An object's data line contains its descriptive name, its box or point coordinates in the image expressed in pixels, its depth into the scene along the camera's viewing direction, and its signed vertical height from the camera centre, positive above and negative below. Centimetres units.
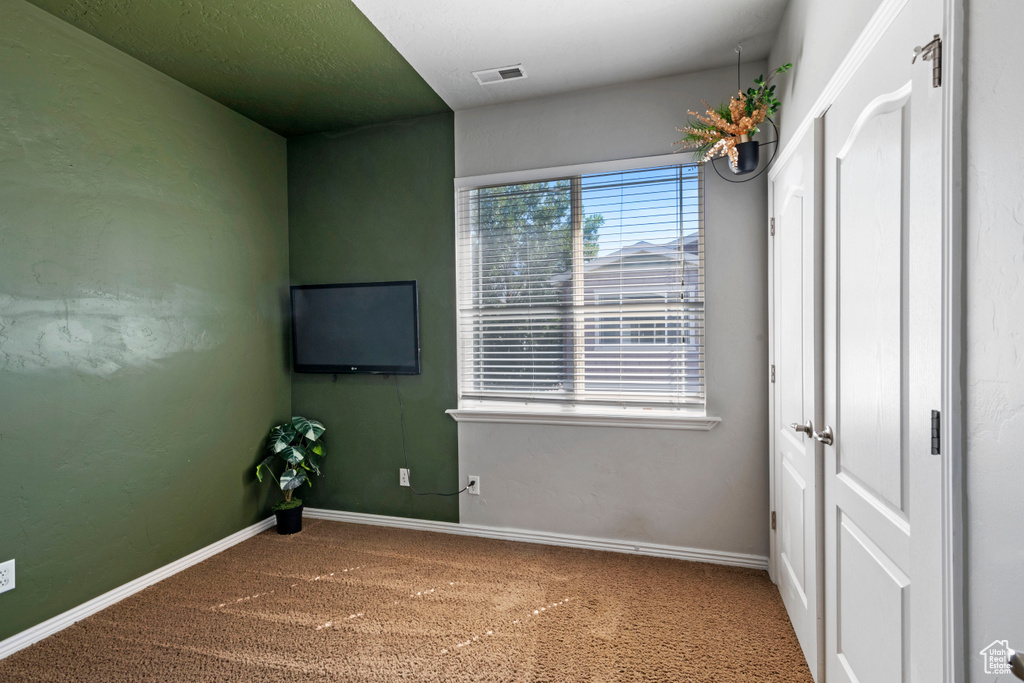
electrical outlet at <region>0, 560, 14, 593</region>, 204 -94
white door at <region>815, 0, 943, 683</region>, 100 -8
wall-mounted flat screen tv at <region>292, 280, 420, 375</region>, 328 +6
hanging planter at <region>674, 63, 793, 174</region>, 229 +96
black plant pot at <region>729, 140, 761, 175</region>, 237 +82
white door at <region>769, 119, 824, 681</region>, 173 -21
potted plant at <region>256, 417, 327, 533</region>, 323 -81
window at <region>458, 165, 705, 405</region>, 283 +27
